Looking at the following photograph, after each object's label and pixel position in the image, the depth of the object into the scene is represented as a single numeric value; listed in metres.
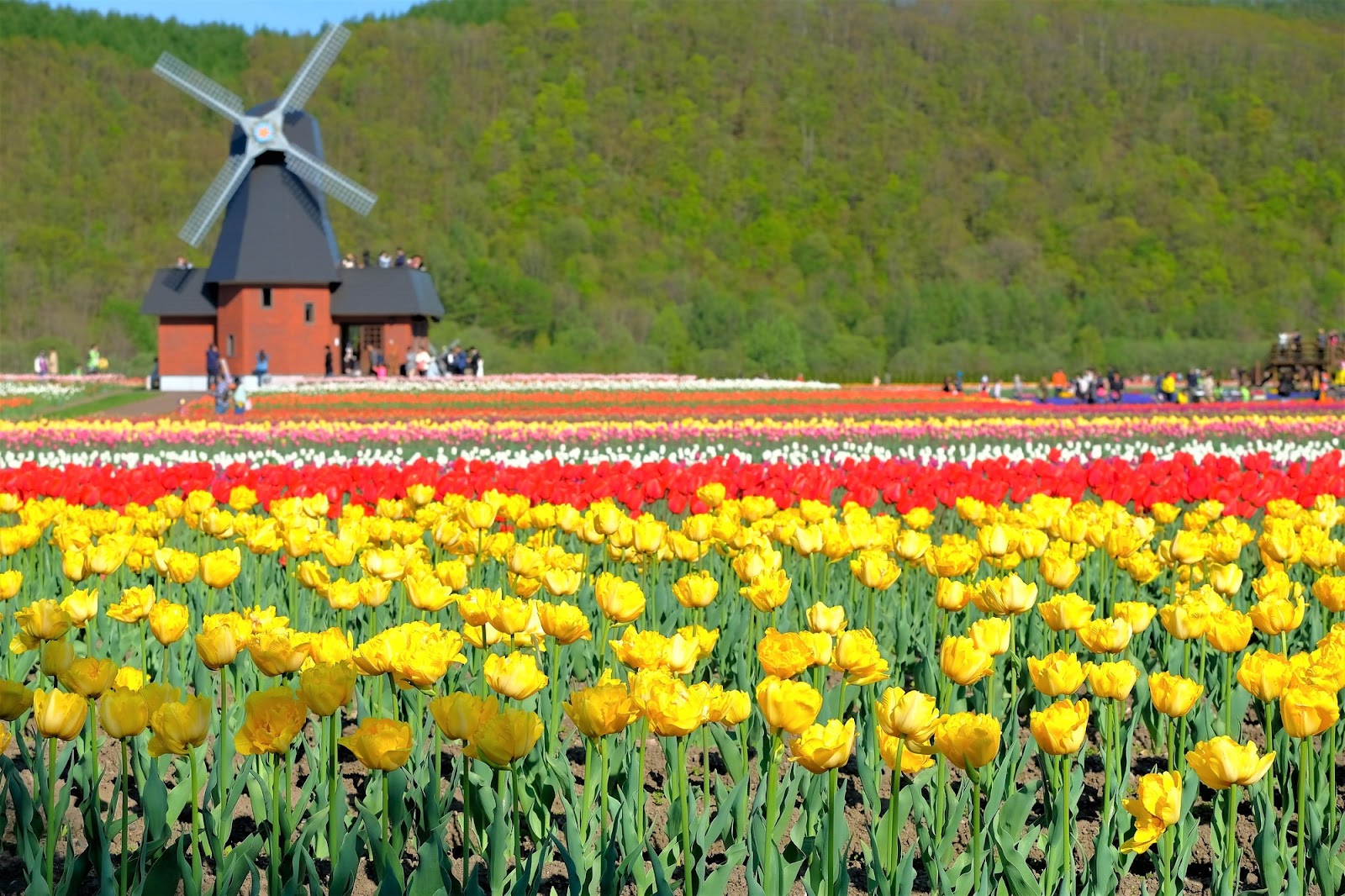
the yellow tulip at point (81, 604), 8.29
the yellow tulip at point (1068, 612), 7.52
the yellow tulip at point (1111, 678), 6.35
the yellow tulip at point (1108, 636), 7.02
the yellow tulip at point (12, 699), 5.85
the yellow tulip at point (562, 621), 6.93
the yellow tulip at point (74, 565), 9.46
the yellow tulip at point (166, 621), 7.41
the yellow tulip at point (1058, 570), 8.87
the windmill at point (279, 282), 90.81
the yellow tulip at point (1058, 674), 6.32
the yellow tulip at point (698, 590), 8.09
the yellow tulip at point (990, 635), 6.96
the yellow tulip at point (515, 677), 6.17
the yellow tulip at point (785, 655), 6.16
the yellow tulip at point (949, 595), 8.41
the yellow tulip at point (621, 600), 7.67
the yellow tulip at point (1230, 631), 7.09
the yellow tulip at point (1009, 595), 7.90
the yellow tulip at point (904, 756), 5.54
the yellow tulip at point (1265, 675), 5.85
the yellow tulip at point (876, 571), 8.59
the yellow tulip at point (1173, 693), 6.11
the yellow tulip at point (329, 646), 6.55
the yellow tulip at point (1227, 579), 8.95
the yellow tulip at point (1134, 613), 7.46
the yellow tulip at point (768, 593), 7.95
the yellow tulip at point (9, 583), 8.65
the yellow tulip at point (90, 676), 6.10
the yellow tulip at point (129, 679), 6.55
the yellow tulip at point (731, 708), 5.74
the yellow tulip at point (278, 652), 6.35
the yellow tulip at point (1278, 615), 7.48
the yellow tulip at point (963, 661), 6.32
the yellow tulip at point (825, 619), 7.29
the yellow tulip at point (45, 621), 7.25
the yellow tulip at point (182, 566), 9.12
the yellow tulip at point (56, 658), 6.36
